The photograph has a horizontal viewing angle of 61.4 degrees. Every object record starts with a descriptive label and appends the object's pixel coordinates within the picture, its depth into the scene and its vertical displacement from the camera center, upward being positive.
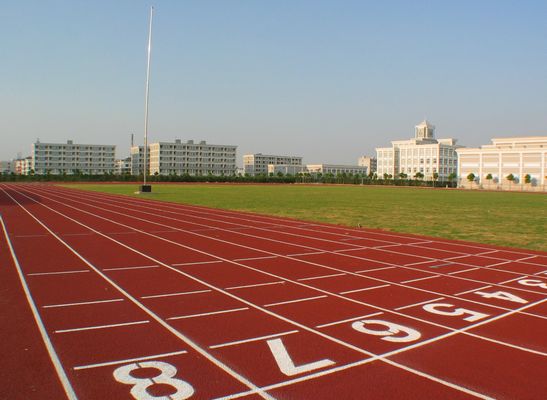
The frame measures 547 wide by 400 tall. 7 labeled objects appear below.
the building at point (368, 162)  187.55 +9.55
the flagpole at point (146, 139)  34.97 +3.36
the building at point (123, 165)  167.40 +6.35
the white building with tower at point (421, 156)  119.88 +8.19
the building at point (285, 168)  169.50 +5.96
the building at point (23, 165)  160.68 +5.72
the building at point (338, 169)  173.31 +6.23
